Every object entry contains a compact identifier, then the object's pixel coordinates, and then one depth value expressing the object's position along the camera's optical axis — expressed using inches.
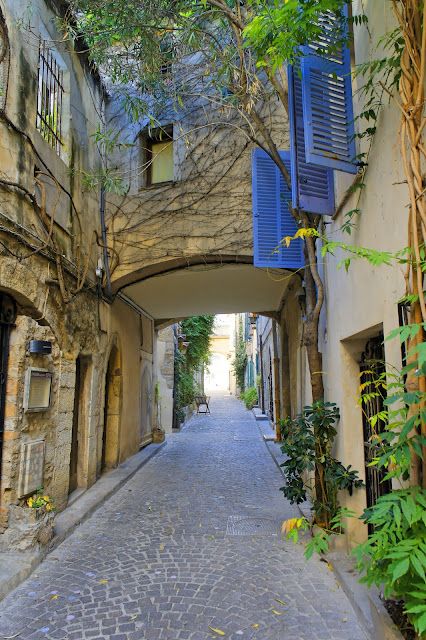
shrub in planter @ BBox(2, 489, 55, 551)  156.9
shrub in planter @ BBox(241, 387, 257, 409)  845.8
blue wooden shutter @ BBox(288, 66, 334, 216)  161.8
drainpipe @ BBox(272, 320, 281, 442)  468.4
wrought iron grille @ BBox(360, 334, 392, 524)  142.9
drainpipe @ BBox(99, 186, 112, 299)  275.6
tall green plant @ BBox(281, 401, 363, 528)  156.9
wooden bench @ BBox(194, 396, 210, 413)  821.8
